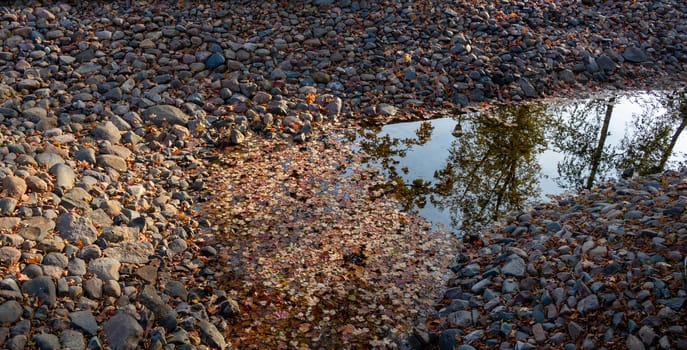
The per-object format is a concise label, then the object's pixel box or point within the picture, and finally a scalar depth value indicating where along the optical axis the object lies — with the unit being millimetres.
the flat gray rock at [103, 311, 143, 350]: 5195
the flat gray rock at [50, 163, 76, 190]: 7176
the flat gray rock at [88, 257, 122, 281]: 5992
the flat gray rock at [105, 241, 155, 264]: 6461
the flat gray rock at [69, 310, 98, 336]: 5250
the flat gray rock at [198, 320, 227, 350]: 5609
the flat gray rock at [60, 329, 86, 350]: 5000
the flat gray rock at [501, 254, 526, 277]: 6254
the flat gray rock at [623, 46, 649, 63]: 13648
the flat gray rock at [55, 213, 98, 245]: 6336
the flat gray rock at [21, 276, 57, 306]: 5395
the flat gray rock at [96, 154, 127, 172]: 8188
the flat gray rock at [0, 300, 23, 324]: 5055
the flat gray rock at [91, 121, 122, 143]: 8906
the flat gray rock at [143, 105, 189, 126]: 9844
